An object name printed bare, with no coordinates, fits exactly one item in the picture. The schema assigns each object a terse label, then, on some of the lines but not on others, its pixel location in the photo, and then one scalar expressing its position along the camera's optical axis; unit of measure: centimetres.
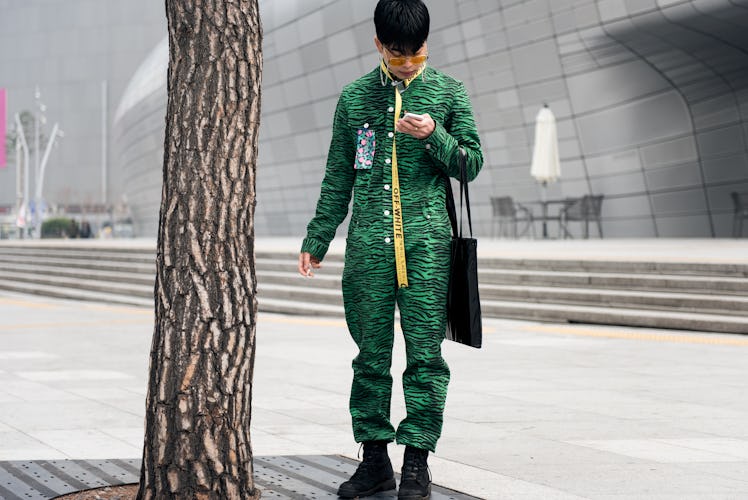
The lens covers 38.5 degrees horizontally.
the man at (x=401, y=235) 421
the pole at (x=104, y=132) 10850
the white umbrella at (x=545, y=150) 2428
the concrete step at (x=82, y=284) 2044
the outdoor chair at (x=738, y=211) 2247
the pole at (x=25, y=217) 5911
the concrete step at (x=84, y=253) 2255
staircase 1193
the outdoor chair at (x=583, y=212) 2506
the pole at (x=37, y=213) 6110
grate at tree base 434
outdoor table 2486
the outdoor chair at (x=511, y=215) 2605
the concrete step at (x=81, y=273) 2116
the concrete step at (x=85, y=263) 2172
